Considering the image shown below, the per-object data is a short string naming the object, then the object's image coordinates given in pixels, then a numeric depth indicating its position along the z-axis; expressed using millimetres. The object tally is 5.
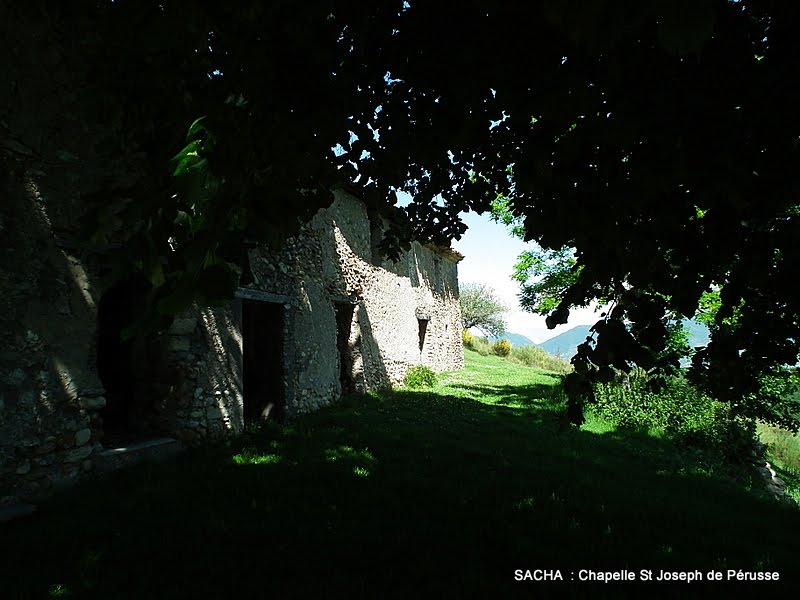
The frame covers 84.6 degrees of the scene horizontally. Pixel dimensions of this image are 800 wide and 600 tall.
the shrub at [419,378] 13148
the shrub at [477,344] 30642
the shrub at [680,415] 7906
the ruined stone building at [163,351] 4043
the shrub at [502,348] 29969
